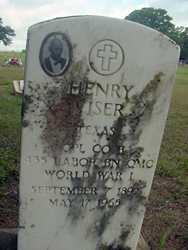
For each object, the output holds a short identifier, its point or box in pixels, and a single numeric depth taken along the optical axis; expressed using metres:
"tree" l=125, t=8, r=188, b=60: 45.53
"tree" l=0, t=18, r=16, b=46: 17.57
